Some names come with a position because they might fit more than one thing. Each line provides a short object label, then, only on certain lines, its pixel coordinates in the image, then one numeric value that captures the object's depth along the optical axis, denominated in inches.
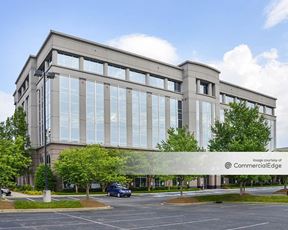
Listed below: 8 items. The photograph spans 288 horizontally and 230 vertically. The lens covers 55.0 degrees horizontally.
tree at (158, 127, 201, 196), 1054.8
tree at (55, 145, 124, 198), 905.7
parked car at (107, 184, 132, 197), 1269.9
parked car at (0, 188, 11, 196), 1292.8
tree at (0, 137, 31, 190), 786.6
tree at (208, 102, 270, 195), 1012.8
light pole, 813.8
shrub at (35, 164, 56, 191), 1485.8
